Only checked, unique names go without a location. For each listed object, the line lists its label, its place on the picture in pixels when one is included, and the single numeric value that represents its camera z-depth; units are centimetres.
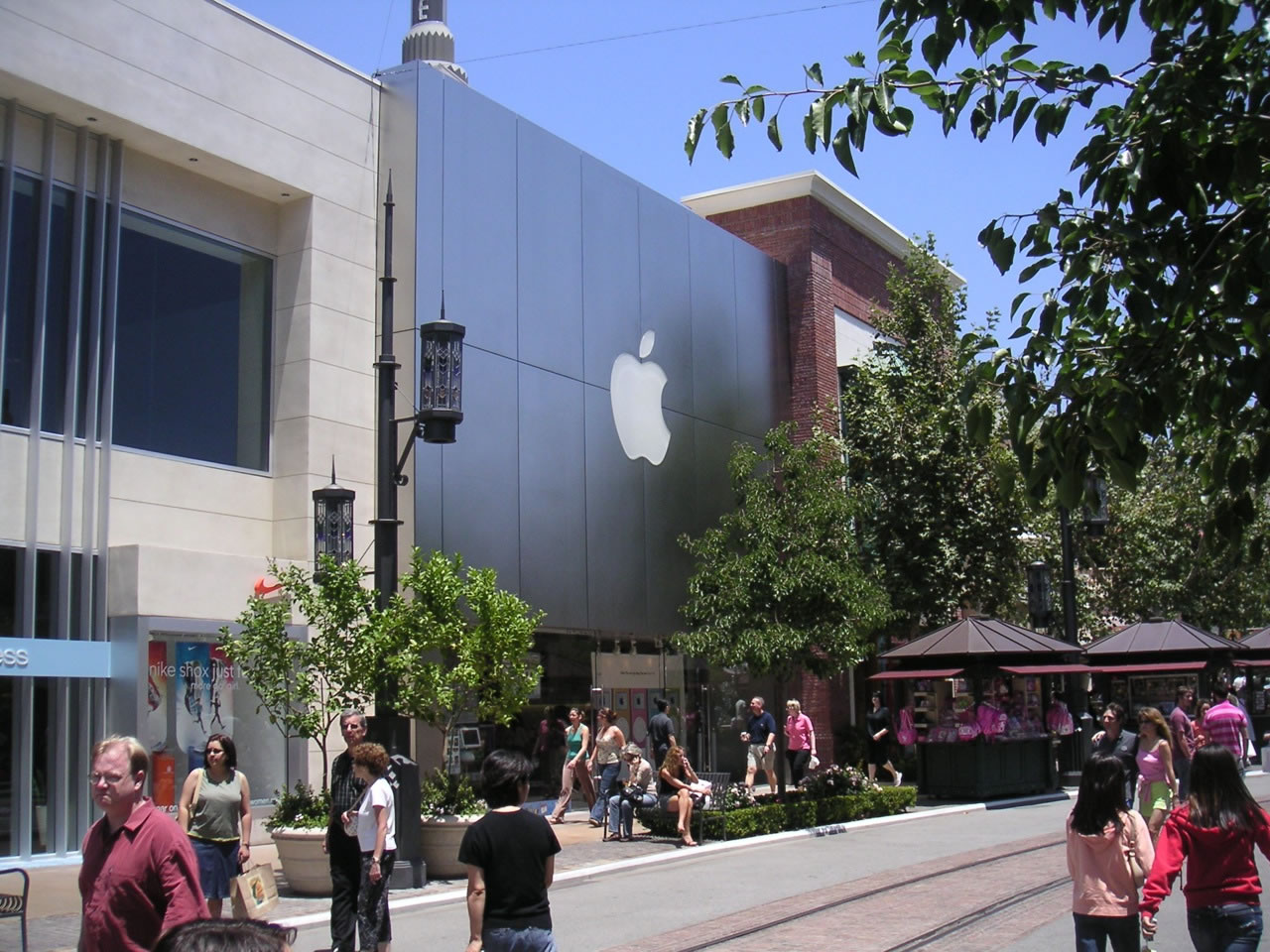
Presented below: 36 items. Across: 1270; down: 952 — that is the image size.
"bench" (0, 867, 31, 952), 919
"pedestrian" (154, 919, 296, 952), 262
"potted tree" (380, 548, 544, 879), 1477
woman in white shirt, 962
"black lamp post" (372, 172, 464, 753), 1452
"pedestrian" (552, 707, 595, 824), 2161
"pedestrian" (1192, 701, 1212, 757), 1575
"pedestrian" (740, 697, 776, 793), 2116
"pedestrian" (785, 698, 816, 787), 2247
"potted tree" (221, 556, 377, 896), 1448
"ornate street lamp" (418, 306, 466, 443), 1473
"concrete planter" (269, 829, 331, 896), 1411
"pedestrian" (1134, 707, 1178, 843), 1054
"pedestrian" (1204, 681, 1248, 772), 1485
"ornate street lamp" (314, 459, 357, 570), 1605
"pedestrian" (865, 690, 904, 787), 2561
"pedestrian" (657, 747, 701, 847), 1809
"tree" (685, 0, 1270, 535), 532
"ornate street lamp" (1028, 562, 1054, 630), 2848
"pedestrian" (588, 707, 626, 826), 1972
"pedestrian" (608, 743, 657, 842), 1880
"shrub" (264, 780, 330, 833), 1444
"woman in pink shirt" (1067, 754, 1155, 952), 686
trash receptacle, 1430
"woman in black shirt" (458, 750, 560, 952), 615
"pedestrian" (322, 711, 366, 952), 984
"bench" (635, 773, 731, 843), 1833
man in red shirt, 510
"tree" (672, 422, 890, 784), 2144
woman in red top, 635
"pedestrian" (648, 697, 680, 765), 2145
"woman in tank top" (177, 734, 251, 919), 1028
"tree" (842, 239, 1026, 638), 2833
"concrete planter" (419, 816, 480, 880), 1504
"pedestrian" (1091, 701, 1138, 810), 1241
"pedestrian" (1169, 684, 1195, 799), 1634
